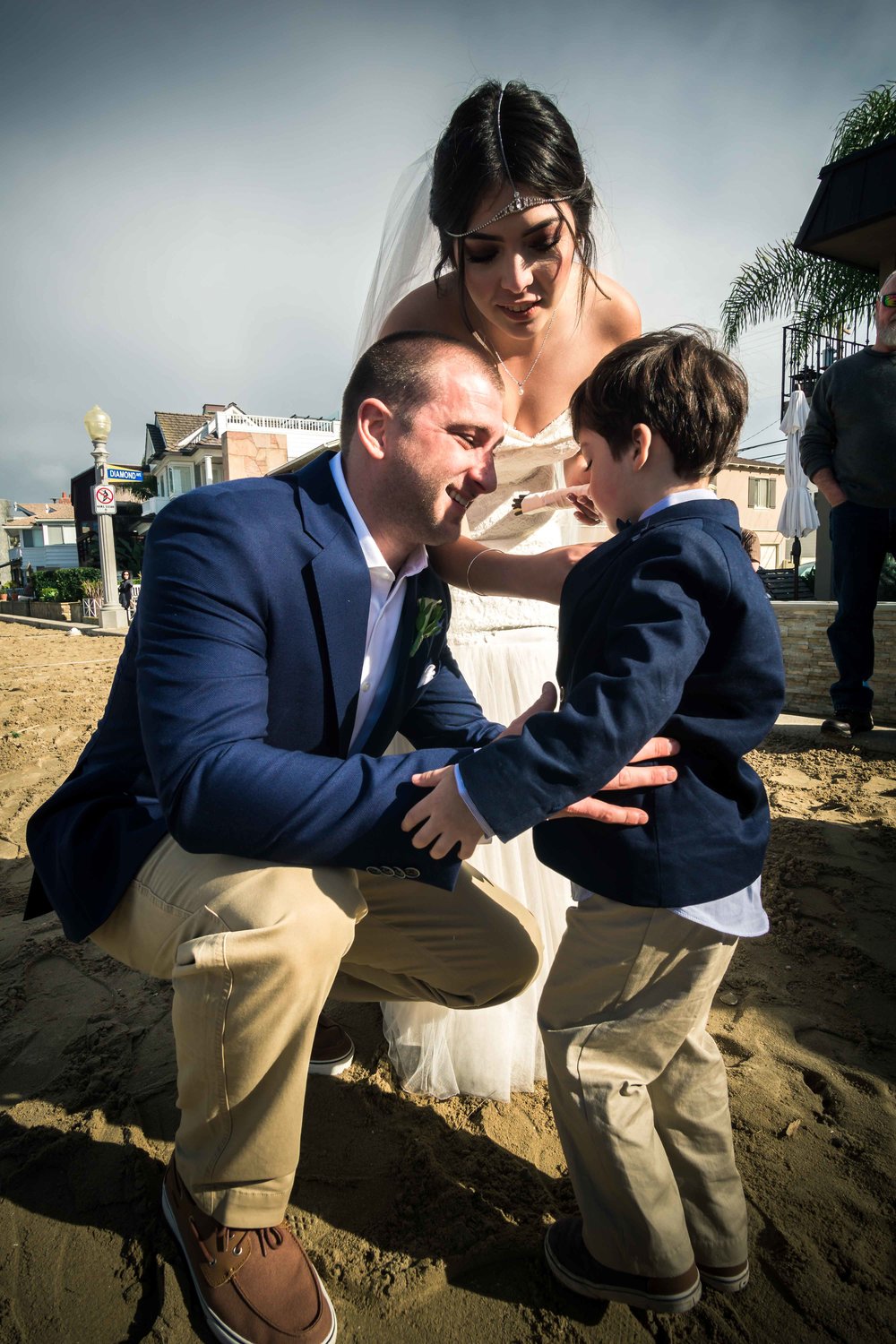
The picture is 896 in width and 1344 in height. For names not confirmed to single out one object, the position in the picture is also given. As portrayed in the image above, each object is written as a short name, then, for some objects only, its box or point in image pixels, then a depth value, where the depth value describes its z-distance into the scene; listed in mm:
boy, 1315
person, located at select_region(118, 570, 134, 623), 24609
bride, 2053
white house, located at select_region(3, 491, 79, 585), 55734
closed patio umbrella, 10578
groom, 1397
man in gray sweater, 4379
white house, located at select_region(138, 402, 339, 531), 30195
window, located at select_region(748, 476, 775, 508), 33406
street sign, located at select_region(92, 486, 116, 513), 16344
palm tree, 11352
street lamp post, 16156
